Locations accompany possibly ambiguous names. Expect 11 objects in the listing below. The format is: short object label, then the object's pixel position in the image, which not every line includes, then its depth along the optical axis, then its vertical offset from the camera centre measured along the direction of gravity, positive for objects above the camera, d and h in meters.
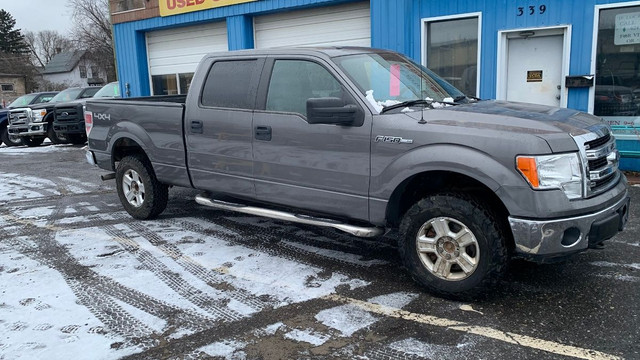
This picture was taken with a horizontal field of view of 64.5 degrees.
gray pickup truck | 3.38 -0.58
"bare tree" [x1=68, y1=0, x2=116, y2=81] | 52.06 +6.54
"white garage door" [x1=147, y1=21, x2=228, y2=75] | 13.81 +1.27
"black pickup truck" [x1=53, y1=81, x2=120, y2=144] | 15.04 -0.67
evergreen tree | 77.06 +9.21
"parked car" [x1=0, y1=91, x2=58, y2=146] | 17.58 -0.52
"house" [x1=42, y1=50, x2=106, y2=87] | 76.50 +3.63
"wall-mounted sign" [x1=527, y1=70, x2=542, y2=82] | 8.77 +0.04
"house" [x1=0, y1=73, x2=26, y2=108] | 59.62 +1.25
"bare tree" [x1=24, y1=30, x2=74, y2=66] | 89.75 +9.20
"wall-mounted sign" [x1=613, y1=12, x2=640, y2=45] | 7.71 +0.69
